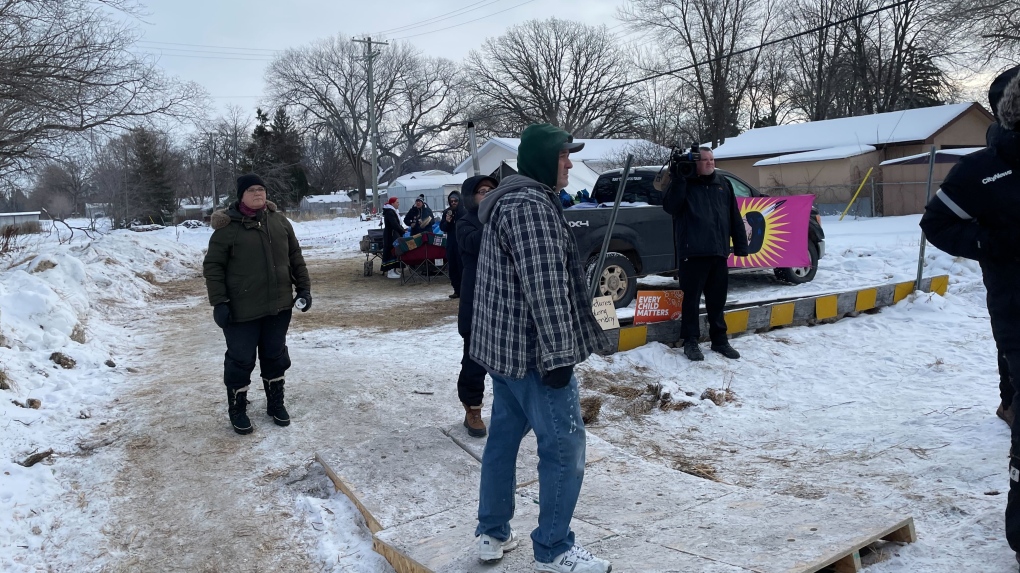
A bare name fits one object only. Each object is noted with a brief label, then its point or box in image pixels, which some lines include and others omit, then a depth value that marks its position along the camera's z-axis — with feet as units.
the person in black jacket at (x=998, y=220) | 10.07
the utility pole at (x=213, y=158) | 199.19
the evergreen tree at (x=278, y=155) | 193.16
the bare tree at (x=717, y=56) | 152.87
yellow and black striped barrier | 25.77
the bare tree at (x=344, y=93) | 210.18
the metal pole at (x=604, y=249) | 21.90
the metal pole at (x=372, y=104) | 143.43
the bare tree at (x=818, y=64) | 146.72
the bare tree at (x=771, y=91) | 157.58
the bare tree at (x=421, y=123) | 211.41
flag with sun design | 34.27
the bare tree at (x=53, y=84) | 43.45
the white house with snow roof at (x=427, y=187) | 175.83
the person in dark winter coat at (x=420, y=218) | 49.24
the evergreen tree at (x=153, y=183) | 171.83
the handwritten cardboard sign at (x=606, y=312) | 24.93
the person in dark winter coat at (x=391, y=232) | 48.01
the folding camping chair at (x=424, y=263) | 47.78
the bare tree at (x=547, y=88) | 188.03
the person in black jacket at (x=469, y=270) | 16.65
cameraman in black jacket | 24.40
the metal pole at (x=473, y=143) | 30.78
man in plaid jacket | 9.60
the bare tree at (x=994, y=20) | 84.33
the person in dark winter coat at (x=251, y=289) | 17.72
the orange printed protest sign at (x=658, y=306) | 26.11
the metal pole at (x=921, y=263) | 30.12
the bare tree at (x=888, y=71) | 136.36
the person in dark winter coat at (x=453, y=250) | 24.04
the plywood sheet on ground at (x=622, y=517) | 10.60
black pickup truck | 32.01
